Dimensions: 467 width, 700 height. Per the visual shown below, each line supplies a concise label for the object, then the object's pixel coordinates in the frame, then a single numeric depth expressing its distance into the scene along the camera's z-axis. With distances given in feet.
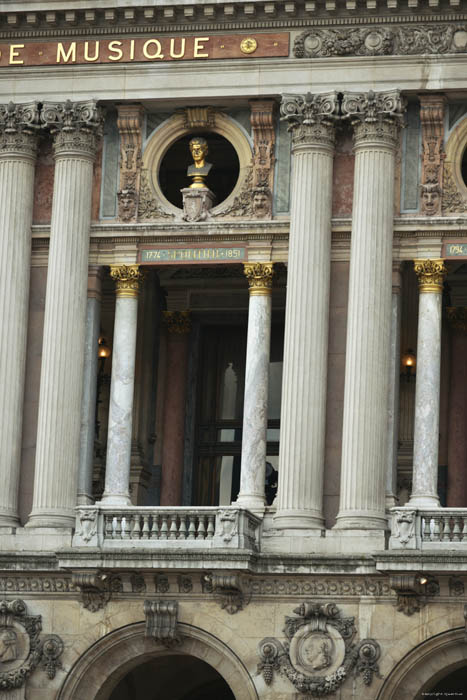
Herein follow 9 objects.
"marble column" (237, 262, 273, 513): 171.83
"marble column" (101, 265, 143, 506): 174.09
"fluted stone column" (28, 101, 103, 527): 172.76
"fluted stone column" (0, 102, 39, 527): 174.60
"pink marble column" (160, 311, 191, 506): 188.14
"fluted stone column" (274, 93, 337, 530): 169.37
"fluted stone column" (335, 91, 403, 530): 168.04
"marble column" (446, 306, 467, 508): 184.34
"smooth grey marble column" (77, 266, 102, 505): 175.11
